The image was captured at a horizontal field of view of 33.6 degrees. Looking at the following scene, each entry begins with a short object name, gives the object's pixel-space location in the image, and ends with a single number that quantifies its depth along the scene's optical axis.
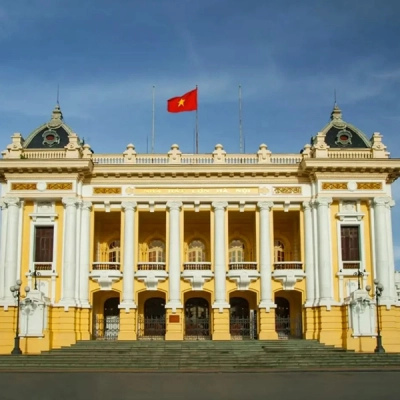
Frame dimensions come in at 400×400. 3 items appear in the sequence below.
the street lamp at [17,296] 33.31
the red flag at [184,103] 42.69
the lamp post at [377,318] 33.22
